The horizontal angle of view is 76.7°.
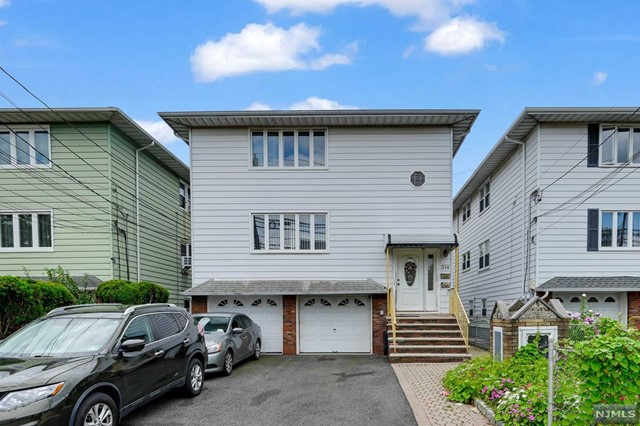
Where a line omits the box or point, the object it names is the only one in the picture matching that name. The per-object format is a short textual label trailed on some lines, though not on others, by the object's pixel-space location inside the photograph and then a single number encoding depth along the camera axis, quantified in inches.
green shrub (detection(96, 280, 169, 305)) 472.1
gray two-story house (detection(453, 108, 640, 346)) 499.5
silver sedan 352.8
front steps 427.5
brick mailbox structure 299.7
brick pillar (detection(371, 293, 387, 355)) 500.4
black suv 170.1
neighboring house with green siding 541.3
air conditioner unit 812.6
